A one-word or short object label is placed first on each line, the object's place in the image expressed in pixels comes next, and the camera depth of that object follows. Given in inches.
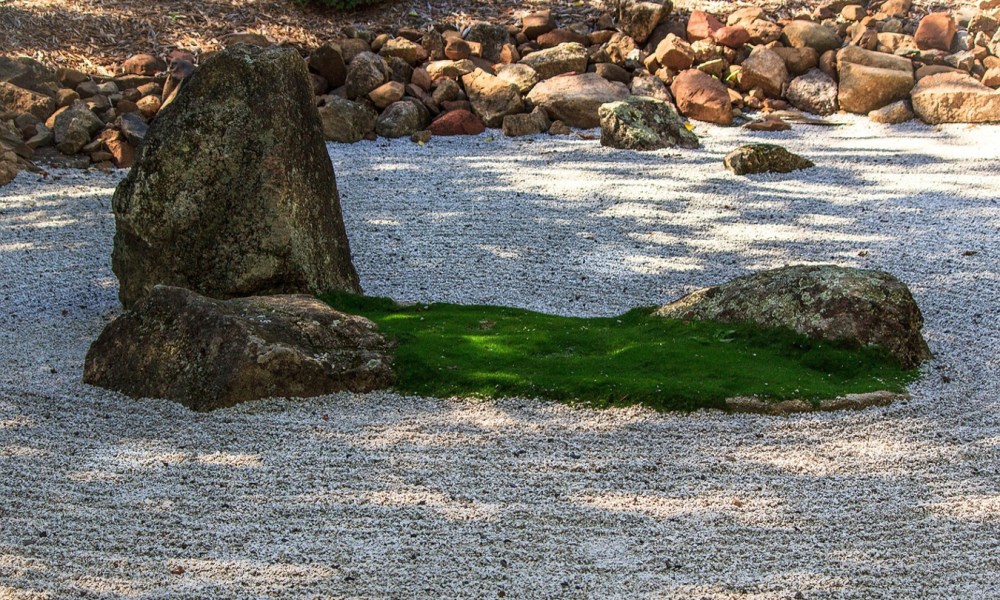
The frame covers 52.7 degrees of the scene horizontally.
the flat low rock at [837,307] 291.7
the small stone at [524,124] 557.0
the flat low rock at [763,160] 486.0
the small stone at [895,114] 554.9
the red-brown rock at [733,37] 604.4
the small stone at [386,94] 568.1
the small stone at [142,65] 581.6
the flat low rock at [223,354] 269.4
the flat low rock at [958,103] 541.6
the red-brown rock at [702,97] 565.9
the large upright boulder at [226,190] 328.8
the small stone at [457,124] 559.5
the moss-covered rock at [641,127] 529.7
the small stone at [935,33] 590.9
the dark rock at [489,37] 622.8
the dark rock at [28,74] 552.7
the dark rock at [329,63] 579.2
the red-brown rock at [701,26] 614.8
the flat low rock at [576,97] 566.9
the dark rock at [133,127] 516.7
